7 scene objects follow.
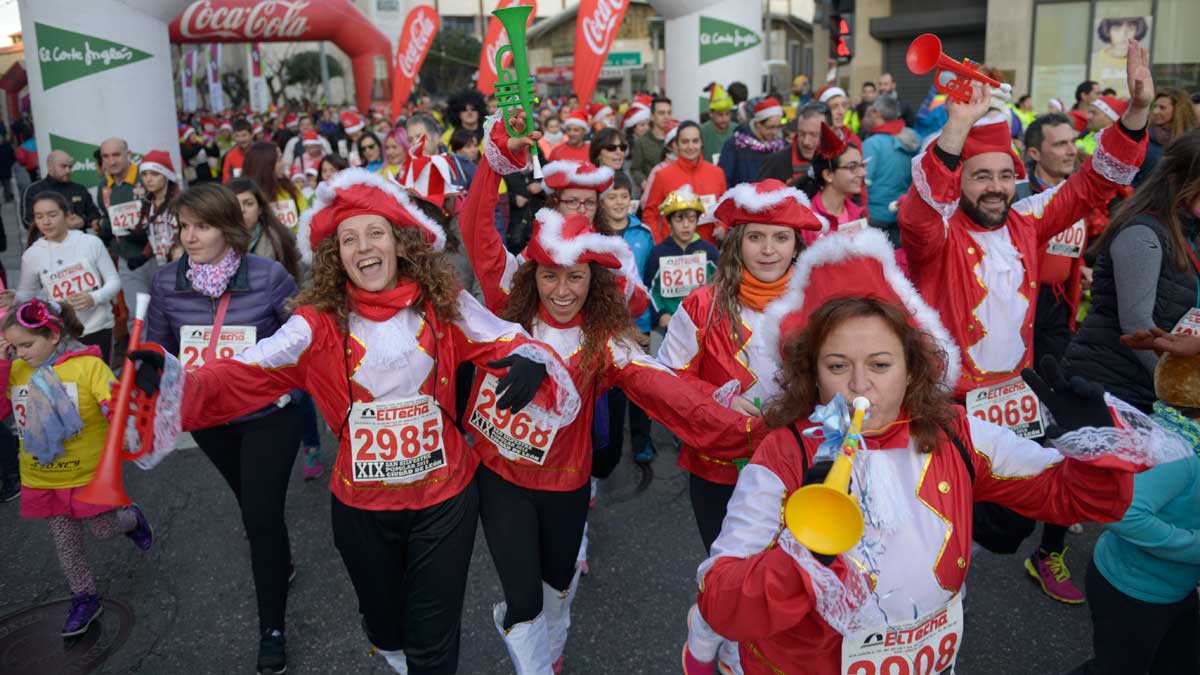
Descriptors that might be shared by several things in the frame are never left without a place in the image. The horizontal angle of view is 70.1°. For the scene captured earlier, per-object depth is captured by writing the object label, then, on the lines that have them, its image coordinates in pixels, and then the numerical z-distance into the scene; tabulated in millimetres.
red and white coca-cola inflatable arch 13250
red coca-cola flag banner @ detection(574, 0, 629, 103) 12695
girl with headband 3805
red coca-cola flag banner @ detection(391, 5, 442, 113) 15188
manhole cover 3785
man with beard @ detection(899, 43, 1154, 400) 3422
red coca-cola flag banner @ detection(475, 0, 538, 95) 12207
